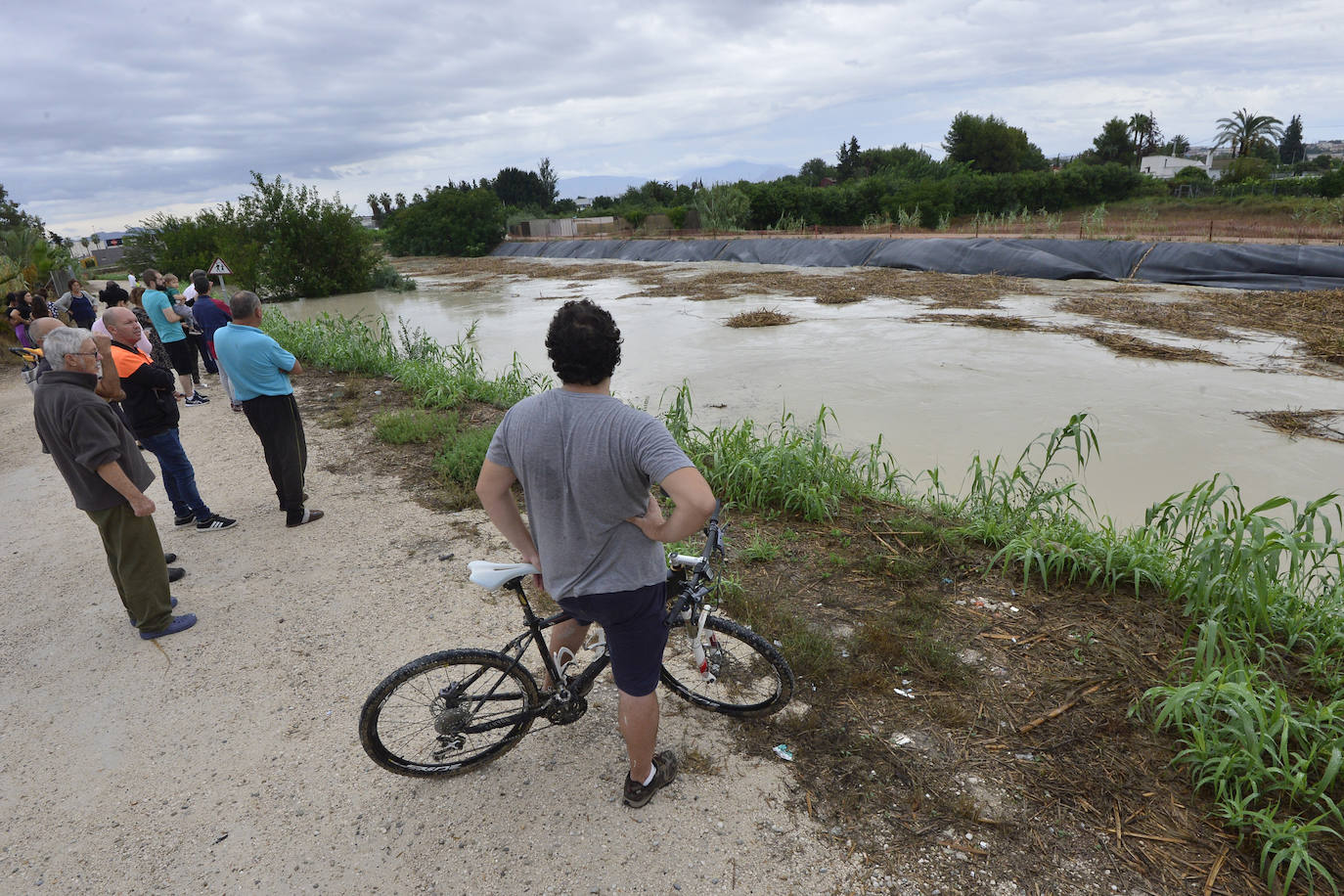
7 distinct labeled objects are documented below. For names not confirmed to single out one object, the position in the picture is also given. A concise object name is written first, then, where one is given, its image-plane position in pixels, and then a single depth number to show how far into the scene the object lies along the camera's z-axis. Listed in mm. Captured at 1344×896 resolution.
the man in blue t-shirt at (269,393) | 4445
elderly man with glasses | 3191
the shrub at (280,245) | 21922
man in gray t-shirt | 1764
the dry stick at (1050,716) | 2673
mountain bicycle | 2336
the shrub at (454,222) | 41812
